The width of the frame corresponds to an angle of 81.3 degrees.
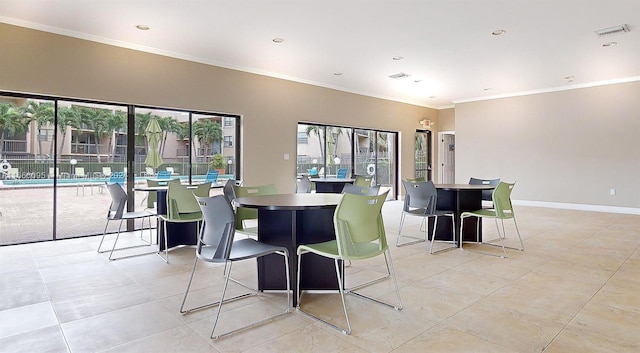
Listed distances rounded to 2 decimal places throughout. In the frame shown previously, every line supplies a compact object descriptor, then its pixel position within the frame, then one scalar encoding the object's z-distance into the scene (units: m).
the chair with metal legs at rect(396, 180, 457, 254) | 4.80
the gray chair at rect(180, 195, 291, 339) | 2.52
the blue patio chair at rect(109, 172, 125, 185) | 6.15
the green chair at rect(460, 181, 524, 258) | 4.62
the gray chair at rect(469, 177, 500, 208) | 5.97
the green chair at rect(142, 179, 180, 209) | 5.58
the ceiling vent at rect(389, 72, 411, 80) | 7.95
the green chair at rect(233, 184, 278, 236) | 3.62
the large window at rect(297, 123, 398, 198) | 8.77
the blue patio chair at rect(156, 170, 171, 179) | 6.64
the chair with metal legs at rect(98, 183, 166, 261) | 4.56
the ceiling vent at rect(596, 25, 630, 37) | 5.21
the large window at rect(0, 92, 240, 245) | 5.35
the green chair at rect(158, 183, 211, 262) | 4.41
